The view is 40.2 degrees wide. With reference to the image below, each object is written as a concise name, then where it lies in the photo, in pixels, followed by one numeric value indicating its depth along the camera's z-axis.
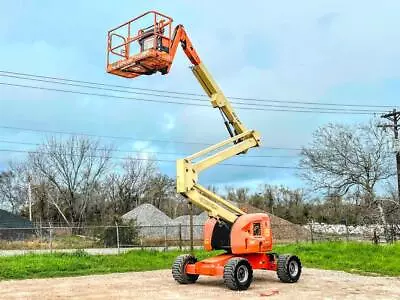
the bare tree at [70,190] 68.81
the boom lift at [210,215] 12.72
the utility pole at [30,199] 67.11
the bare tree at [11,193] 83.62
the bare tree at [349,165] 46.31
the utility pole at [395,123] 43.19
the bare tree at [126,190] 72.44
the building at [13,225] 40.61
